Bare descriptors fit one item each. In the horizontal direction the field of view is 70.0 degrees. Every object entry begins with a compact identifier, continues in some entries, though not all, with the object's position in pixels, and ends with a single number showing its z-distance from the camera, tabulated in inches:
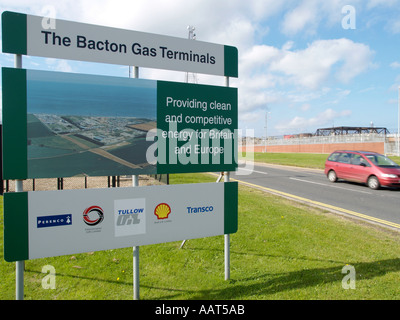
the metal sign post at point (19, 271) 118.5
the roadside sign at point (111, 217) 120.0
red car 482.1
